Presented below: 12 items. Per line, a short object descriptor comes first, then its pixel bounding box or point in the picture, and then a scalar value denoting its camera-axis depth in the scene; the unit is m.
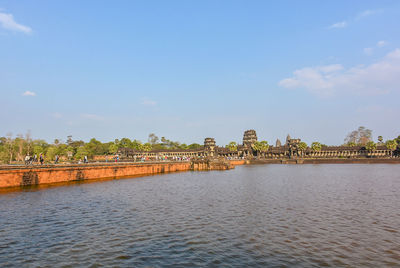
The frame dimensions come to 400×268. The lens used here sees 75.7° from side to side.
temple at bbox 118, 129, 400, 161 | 142.88
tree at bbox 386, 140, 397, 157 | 130.75
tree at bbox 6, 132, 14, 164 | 77.08
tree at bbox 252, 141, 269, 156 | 139.12
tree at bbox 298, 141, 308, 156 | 140.88
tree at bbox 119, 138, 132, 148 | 183.23
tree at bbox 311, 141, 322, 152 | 139.88
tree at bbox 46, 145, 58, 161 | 102.30
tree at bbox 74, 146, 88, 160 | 115.92
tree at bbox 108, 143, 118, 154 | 162.41
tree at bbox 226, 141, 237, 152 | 153.95
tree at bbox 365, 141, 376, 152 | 131.50
